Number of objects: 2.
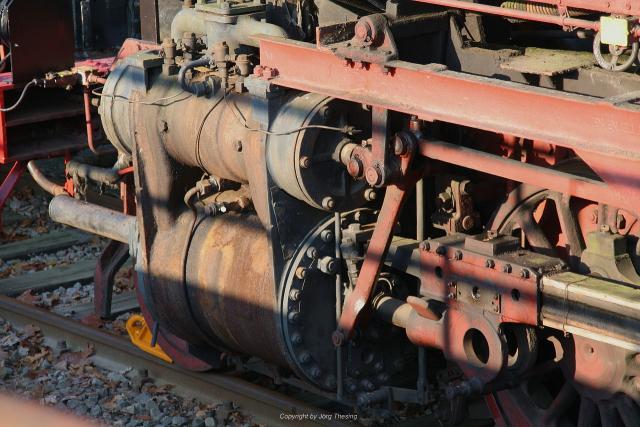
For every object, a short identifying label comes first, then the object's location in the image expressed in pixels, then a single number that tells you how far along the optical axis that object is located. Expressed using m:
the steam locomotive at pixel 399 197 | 7.98
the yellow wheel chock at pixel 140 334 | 12.56
